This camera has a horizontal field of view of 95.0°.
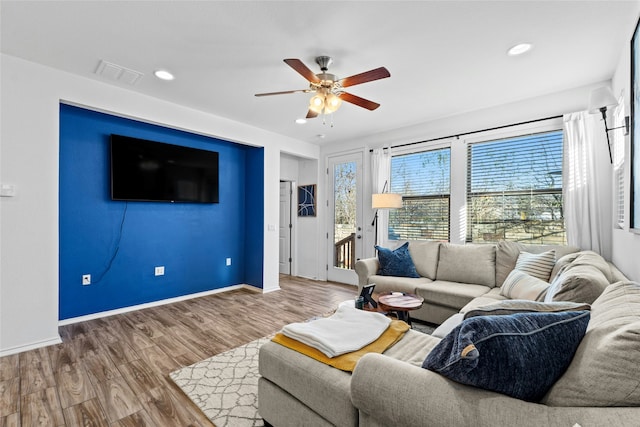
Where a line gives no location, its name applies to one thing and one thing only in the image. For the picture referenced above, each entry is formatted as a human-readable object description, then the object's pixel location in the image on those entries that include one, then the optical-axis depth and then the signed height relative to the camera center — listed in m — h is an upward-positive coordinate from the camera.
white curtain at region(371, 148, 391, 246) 4.68 +0.53
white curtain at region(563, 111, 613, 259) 2.96 +0.28
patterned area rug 1.80 -1.25
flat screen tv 3.53 +0.53
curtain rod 3.38 +1.06
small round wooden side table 2.54 -0.82
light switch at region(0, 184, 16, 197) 2.51 +0.19
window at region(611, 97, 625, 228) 2.37 +0.40
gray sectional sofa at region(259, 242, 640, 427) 0.81 -0.58
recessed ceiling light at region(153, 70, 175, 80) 2.86 +1.36
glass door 5.11 -0.09
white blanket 1.49 -0.68
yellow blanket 1.39 -0.71
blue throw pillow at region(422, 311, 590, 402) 0.90 -0.44
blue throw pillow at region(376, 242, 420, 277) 3.65 -0.65
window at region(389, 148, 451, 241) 4.20 +0.27
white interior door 6.07 -0.31
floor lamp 4.05 +0.15
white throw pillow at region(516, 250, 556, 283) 2.77 -0.51
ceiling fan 2.26 +1.05
